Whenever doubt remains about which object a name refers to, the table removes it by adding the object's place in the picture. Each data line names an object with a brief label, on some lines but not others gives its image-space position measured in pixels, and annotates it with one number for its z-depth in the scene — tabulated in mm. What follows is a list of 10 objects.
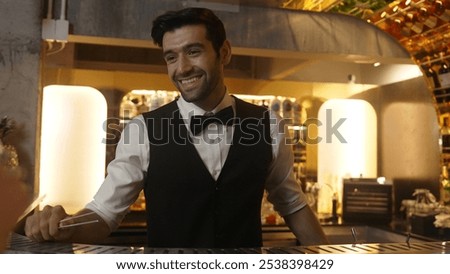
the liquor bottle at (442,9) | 1852
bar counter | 928
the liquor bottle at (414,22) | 1926
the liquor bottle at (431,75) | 1920
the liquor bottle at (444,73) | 1998
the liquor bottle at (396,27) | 1507
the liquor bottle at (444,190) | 1778
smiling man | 1068
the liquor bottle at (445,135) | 1982
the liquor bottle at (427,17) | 1915
